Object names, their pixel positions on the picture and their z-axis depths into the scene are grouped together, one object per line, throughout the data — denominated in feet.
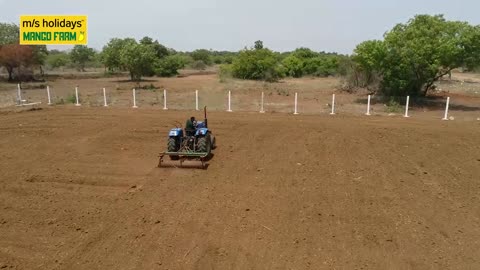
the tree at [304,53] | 204.62
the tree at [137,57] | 123.24
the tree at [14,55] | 126.00
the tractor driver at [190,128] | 33.04
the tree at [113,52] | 150.82
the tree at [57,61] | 237.86
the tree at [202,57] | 315.15
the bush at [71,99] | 76.20
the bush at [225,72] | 155.38
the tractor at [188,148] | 31.78
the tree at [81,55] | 232.32
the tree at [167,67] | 185.47
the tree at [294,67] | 186.19
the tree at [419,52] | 70.79
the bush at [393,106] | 67.28
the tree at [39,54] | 137.39
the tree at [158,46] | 210.18
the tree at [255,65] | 149.79
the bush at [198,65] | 277.37
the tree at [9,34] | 138.92
